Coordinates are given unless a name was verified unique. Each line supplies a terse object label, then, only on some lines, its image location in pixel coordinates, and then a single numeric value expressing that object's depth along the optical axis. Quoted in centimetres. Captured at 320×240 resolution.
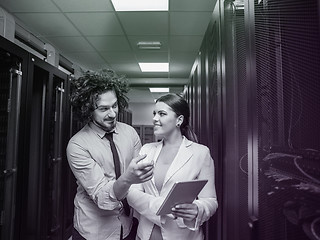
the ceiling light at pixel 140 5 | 295
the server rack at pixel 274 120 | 59
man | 142
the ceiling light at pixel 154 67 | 555
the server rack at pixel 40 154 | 157
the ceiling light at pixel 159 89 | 855
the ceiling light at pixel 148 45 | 426
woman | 124
